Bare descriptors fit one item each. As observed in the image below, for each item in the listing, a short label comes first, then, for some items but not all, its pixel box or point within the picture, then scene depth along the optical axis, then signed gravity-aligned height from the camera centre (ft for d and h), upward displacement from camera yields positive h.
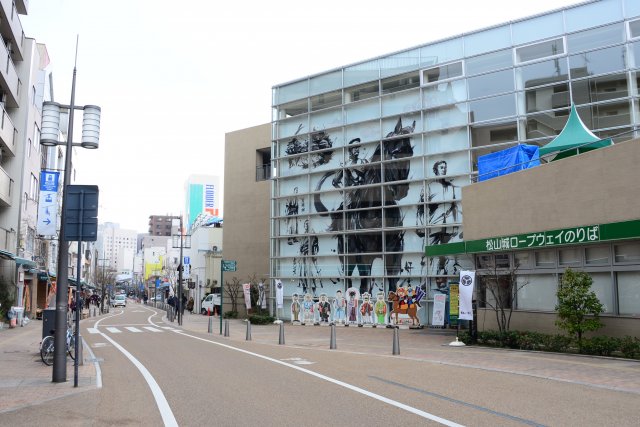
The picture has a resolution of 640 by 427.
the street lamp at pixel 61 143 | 37.63 +9.73
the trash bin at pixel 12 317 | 90.94 -5.71
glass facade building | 84.89 +27.01
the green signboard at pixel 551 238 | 50.01 +4.39
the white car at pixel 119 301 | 303.07 -10.51
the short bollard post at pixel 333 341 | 63.36 -6.85
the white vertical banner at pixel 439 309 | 89.61 -4.58
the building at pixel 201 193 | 338.34 +54.95
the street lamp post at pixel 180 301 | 117.60 -4.06
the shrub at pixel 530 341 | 55.70 -6.08
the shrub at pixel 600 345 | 48.56 -5.79
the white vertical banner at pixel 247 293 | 119.65 -2.59
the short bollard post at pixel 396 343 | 56.13 -6.34
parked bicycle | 47.01 -5.68
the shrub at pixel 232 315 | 141.89 -8.49
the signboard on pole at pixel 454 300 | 81.41 -2.83
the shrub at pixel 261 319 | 115.44 -7.90
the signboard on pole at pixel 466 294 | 63.77 -1.55
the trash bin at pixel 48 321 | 48.19 -3.36
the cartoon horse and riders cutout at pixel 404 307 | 96.57 -4.66
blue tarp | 70.90 +15.80
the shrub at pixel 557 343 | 52.95 -6.02
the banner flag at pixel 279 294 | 116.26 -2.77
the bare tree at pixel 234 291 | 143.56 -2.47
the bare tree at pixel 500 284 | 63.98 -0.45
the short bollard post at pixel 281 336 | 69.77 -6.92
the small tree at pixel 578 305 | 51.01 -2.28
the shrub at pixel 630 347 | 46.44 -5.67
